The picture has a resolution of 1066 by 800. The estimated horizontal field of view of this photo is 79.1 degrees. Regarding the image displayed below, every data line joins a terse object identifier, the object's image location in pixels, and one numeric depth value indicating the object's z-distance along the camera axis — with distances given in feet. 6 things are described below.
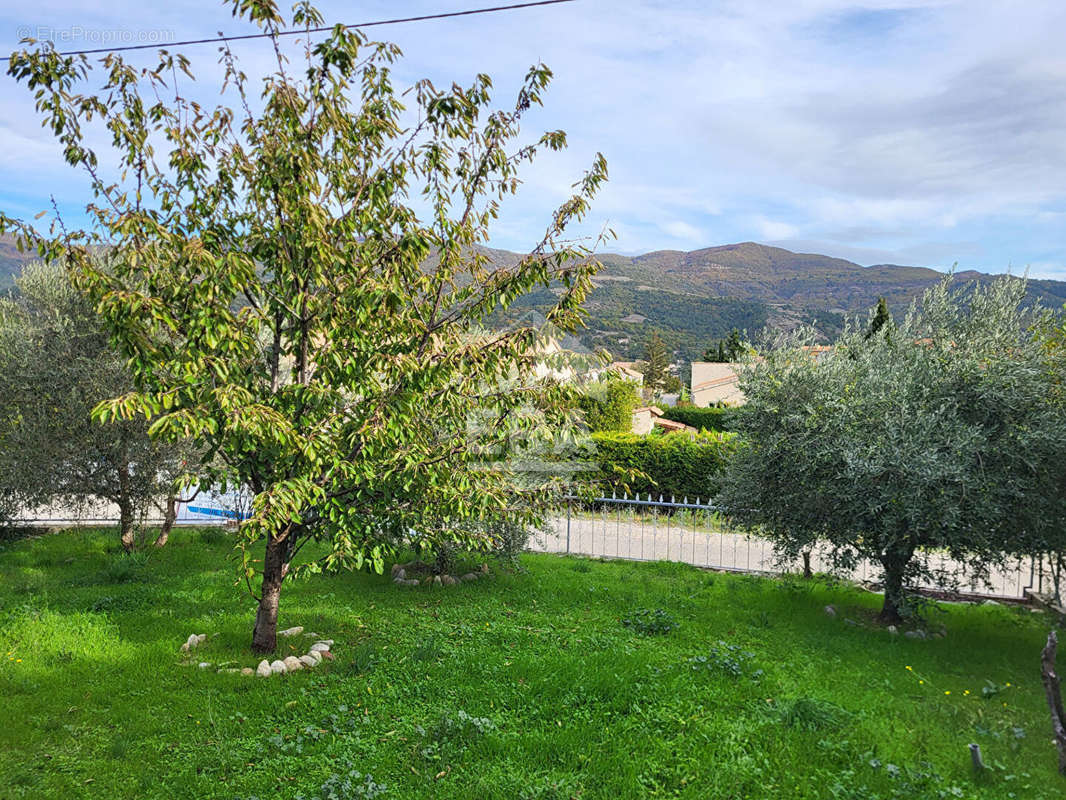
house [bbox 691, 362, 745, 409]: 145.69
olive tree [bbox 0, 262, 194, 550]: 31.65
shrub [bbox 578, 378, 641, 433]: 72.49
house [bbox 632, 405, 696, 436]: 87.40
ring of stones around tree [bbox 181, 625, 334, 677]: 19.67
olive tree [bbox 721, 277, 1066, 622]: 22.48
